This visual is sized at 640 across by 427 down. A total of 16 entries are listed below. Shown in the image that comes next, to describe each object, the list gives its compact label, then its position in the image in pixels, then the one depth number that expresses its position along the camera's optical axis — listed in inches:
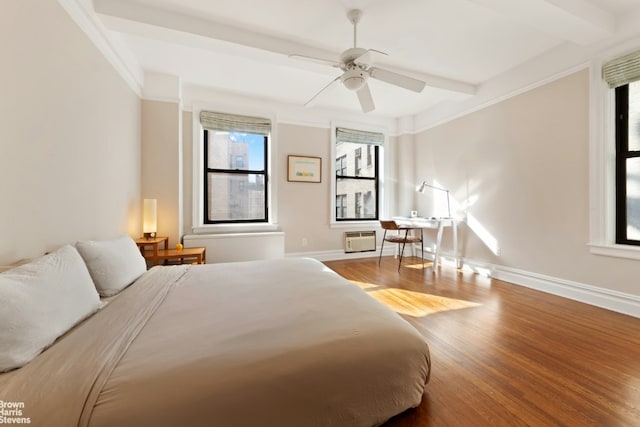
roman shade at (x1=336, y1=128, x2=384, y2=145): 181.2
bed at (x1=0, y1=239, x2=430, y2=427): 29.8
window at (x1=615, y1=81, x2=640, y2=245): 93.0
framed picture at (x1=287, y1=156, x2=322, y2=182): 168.1
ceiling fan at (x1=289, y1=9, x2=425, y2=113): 81.0
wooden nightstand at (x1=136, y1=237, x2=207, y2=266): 111.8
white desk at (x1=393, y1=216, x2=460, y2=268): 153.6
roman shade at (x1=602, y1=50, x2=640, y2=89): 89.0
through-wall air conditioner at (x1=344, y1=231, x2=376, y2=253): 183.3
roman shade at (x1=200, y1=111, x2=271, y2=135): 147.6
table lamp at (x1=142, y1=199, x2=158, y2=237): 120.1
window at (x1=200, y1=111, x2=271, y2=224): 154.2
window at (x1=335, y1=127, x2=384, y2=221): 186.5
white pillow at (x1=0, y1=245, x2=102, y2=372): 34.2
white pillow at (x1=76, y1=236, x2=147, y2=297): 62.7
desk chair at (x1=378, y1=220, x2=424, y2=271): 154.9
